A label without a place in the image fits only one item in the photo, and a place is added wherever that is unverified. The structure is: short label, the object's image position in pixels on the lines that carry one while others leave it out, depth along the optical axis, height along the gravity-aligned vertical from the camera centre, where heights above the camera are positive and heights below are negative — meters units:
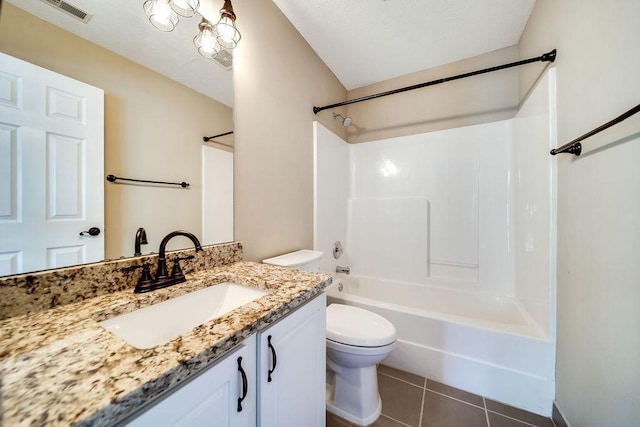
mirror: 0.68 +0.45
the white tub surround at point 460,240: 1.34 -0.24
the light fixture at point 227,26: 1.04 +0.88
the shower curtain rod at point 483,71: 1.28 +0.92
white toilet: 1.20 -0.79
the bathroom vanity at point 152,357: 0.37 -0.29
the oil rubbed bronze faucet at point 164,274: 0.81 -0.24
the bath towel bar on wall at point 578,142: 0.69 +0.31
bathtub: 1.28 -0.86
